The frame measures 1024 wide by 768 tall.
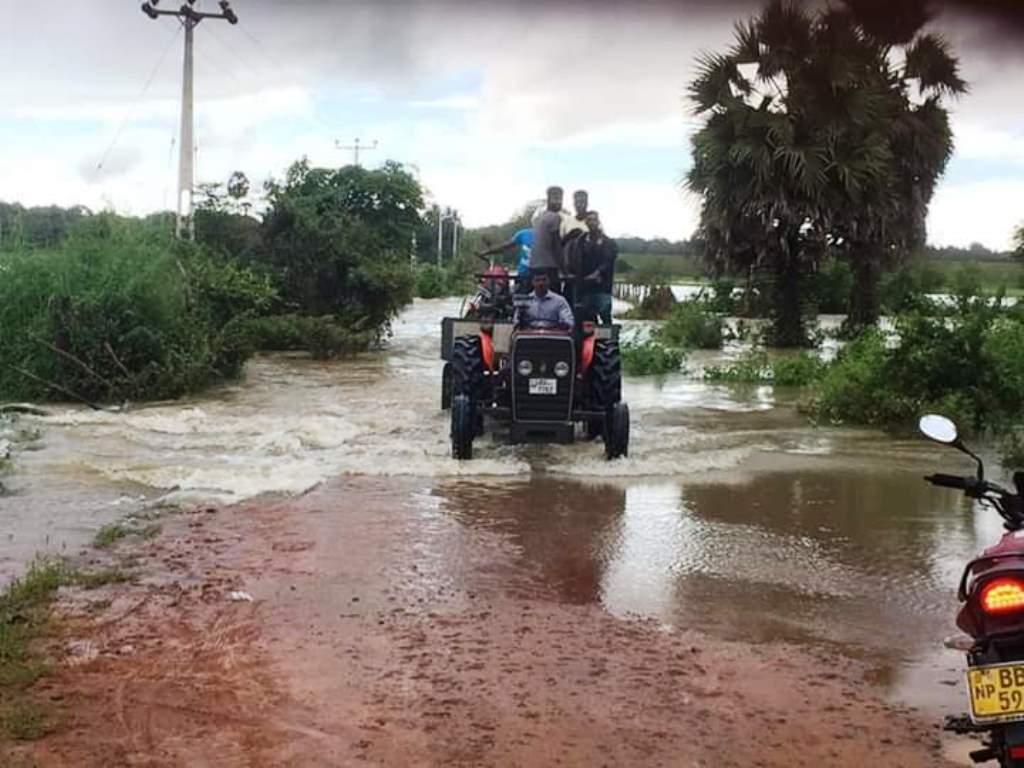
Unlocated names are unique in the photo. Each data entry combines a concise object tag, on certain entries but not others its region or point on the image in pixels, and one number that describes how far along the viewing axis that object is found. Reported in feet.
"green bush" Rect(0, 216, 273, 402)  52.90
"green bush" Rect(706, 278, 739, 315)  111.45
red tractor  36.24
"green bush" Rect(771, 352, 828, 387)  61.31
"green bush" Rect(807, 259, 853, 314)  116.16
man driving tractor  37.73
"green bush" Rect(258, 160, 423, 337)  83.20
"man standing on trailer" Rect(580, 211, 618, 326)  44.76
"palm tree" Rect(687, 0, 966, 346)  74.33
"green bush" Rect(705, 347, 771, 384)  63.93
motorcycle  11.04
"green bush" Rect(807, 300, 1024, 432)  43.19
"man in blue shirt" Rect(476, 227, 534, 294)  44.80
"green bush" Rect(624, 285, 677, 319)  123.95
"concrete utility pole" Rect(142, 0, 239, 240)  58.86
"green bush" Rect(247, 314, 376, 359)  78.02
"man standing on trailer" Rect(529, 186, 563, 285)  42.65
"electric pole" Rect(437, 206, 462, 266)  284.86
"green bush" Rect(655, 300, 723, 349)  87.30
